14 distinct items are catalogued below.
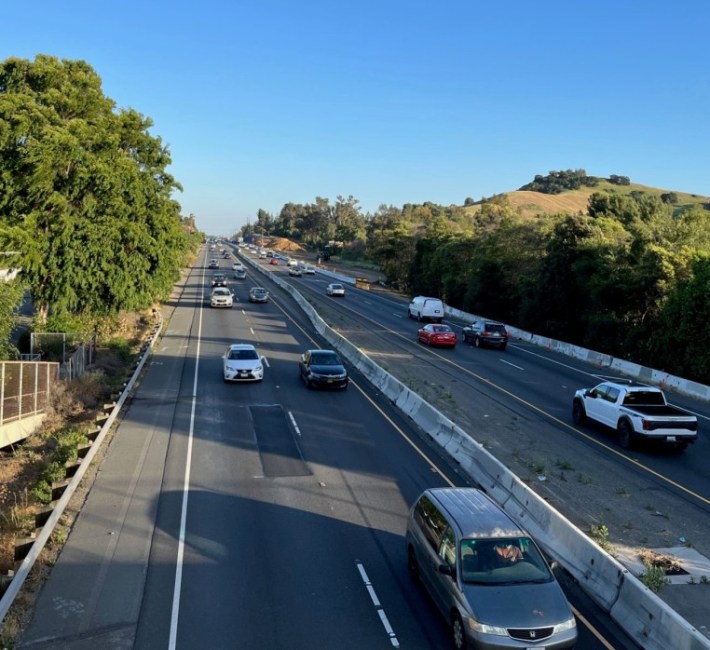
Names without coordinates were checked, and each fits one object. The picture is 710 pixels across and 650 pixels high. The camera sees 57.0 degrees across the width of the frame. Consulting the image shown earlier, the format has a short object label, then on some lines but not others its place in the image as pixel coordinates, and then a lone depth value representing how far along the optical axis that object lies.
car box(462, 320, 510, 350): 37.59
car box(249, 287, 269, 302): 55.22
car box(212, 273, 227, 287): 64.62
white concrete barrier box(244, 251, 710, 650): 8.17
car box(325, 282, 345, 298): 64.44
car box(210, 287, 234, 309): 50.78
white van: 49.19
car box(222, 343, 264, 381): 25.09
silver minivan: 7.52
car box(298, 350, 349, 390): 24.00
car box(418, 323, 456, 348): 36.66
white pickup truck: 17.09
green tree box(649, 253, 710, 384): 29.22
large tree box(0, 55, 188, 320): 29.30
